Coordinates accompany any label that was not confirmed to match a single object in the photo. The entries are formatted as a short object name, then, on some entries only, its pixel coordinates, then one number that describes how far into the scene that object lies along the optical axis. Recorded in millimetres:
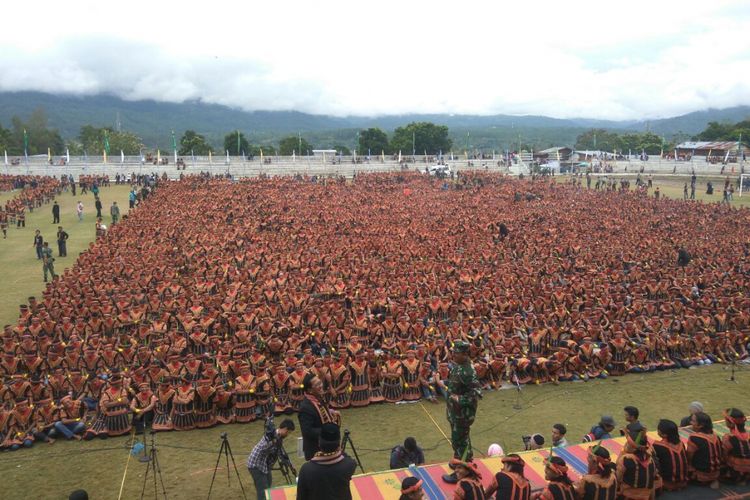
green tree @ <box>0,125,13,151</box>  78312
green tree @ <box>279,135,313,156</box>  87606
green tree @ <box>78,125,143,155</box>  88438
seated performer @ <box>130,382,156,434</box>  9914
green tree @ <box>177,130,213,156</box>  80438
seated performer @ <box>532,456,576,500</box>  5621
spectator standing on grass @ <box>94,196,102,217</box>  30512
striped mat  6156
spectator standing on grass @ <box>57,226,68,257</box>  23141
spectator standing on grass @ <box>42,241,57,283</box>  19641
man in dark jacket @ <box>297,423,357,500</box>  4828
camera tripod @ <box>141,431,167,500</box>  7635
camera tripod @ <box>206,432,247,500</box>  7549
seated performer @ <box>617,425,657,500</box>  5914
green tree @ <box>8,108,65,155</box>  88319
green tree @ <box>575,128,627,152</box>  113000
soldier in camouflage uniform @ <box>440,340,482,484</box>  6672
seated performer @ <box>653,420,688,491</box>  6480
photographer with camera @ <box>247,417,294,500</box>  6930
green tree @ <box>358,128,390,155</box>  78438
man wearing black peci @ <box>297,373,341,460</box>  6230
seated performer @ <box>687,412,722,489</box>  6512
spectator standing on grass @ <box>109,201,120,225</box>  29516
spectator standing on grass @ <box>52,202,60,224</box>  29422
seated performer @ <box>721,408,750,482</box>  6547
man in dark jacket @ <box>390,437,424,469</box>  7551
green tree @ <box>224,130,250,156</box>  75519
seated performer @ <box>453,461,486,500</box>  5469
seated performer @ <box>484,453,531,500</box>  5543
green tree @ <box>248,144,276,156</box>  84106
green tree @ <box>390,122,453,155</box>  78875
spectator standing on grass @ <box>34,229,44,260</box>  22438
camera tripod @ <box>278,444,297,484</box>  7263
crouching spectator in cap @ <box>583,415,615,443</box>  7805
